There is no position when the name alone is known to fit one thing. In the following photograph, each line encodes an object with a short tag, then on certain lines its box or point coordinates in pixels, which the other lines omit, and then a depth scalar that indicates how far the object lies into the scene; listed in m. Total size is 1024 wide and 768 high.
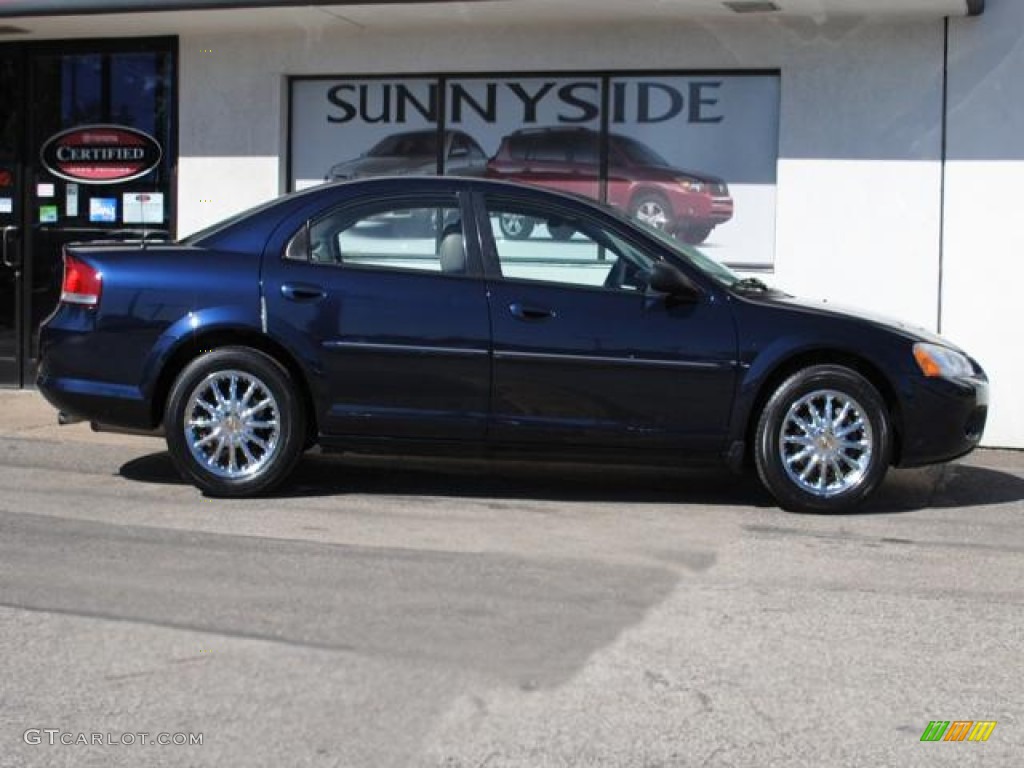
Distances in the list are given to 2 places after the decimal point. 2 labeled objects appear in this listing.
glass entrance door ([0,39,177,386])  11.66
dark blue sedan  6.95
